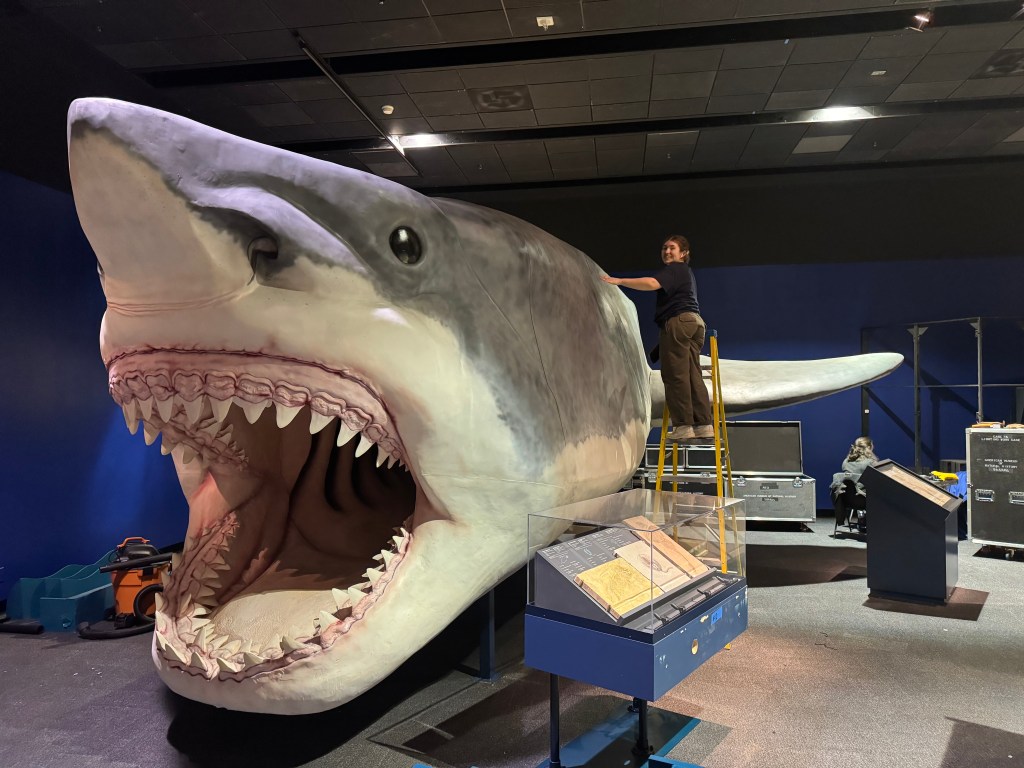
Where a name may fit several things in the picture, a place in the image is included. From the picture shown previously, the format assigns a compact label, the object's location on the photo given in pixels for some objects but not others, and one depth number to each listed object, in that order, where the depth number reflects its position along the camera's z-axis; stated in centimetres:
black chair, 670
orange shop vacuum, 401
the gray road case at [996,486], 562
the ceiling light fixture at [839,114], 687
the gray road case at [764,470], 690
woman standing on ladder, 346
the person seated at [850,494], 670
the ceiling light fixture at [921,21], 521
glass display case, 171
